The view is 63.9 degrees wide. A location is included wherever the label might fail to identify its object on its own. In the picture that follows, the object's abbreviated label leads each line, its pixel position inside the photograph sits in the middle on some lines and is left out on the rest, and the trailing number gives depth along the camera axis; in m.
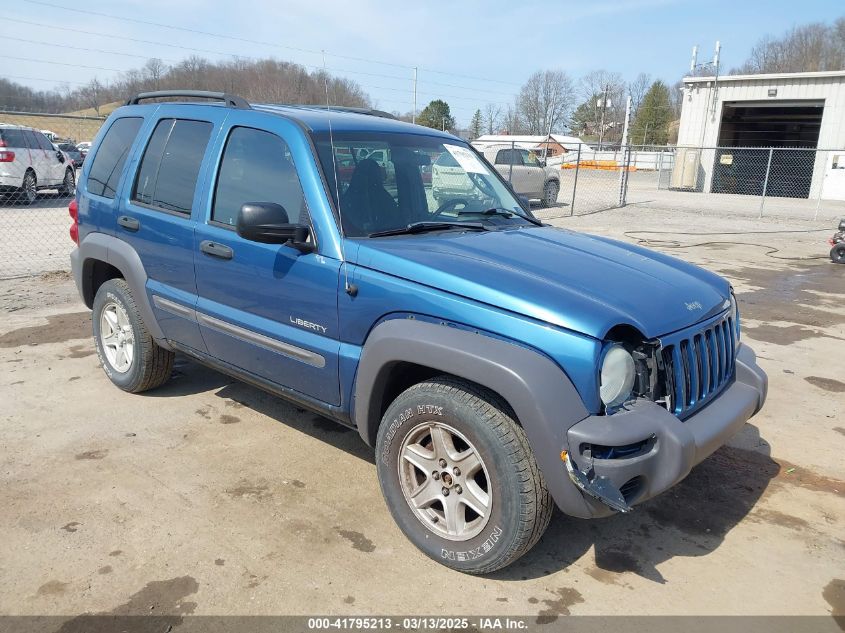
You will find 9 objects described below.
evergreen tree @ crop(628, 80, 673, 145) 74.12
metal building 25.94
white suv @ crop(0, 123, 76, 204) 15.55
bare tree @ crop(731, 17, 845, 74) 64.00
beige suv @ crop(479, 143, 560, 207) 18.41
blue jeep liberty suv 2.62
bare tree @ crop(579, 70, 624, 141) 76.41
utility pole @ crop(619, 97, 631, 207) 20.39
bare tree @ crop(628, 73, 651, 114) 82.85
